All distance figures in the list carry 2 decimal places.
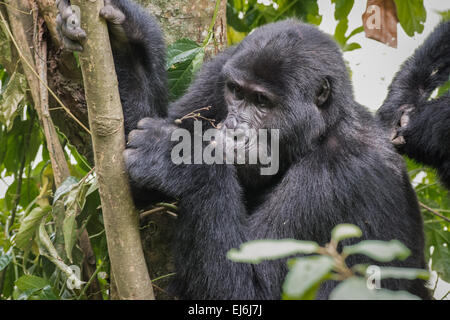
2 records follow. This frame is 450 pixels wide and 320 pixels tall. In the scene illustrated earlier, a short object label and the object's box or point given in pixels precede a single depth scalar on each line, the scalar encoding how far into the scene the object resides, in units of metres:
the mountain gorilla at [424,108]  3.26
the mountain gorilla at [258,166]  2.67
